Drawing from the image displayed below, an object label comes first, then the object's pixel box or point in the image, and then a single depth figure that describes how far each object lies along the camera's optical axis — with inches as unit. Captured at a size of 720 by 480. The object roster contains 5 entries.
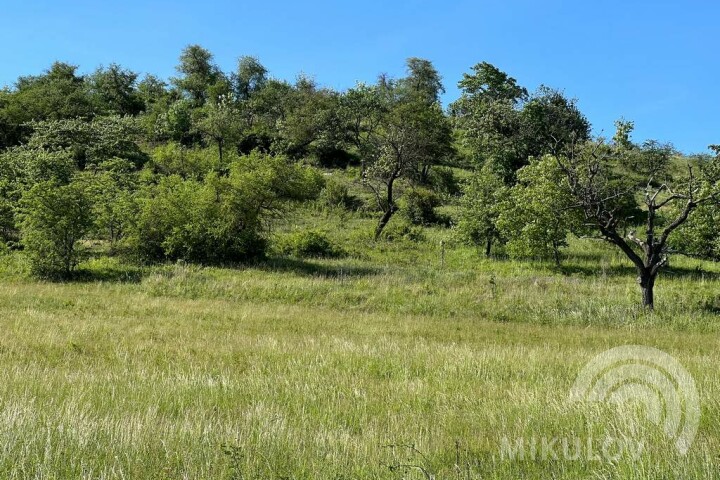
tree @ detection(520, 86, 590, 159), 2094.0
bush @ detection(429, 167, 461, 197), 2156.3
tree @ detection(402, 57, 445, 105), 3597.4
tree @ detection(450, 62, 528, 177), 2032.5
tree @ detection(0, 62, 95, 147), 2412.6
